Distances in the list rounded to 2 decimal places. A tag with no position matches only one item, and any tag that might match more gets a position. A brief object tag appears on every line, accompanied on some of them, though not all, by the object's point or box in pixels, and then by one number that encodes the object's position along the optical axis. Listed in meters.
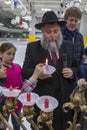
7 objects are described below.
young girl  1.97
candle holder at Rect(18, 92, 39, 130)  0.85
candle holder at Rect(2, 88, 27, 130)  0.89
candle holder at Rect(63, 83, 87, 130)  0.84
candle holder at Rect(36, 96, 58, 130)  0.82
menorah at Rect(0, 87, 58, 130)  0.83
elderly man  1.32
